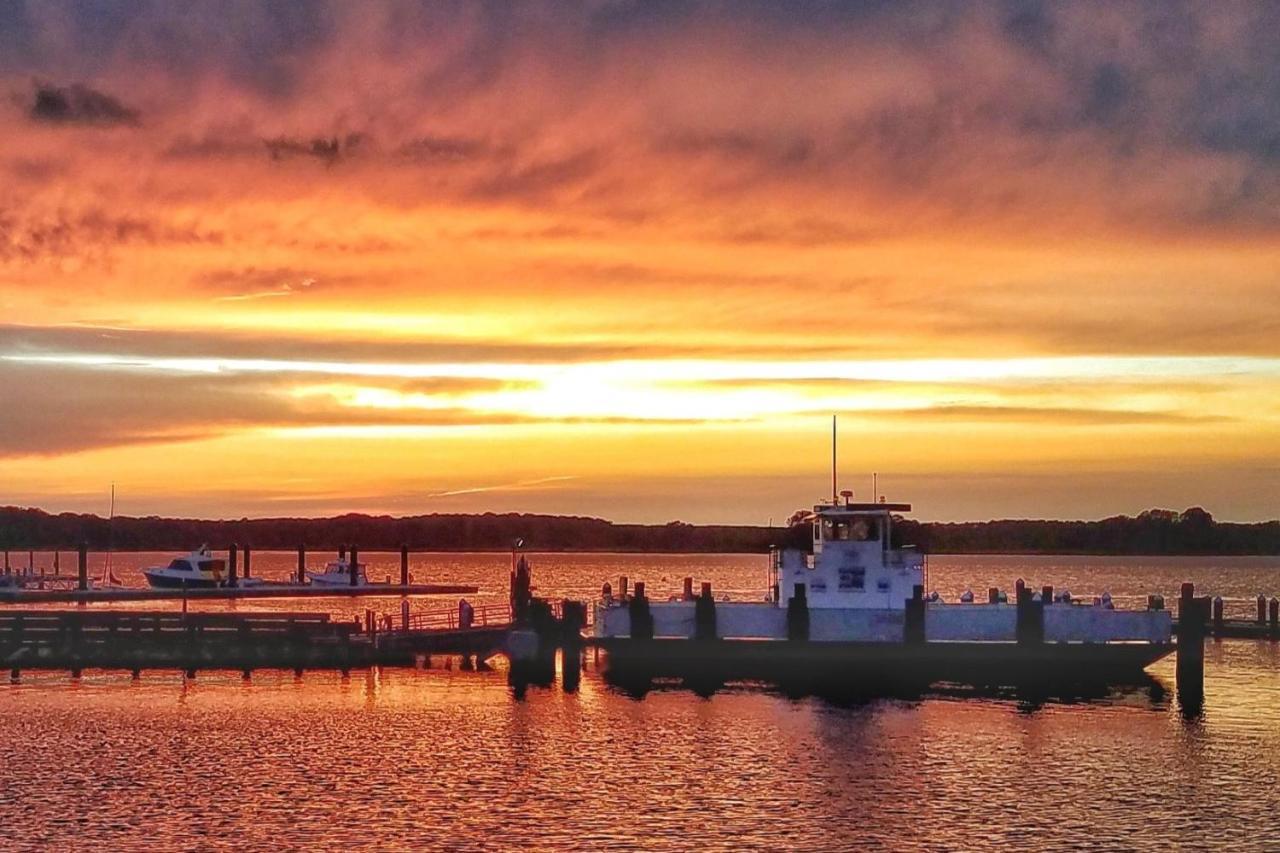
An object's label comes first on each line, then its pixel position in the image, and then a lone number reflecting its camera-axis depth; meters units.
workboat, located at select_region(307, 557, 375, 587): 139.20
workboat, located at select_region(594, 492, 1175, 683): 60.81
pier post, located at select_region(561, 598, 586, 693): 63.57
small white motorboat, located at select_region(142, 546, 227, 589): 129.25
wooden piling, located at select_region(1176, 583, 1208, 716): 60.94
